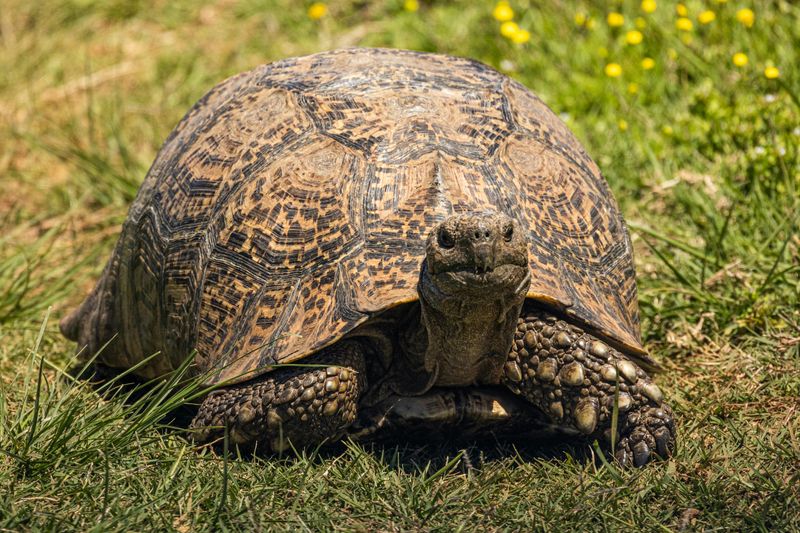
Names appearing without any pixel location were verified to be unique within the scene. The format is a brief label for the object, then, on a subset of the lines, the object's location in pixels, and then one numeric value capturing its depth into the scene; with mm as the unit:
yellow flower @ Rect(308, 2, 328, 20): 15826
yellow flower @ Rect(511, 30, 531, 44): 13414
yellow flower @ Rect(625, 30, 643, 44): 12904
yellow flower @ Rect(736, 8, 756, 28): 12570
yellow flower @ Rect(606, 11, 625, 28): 13367
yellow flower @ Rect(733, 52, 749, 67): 11766
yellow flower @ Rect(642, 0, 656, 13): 13031
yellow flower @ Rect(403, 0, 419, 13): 15820
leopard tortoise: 7164
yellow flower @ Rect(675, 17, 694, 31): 12789
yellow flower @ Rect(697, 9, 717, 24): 12828
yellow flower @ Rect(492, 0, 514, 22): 13523
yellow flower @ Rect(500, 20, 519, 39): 13445
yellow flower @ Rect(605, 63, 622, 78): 12656
